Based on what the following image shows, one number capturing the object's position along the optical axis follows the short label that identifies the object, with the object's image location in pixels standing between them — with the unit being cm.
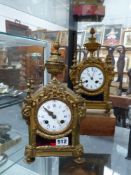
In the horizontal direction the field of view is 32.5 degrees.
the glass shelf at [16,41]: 68
